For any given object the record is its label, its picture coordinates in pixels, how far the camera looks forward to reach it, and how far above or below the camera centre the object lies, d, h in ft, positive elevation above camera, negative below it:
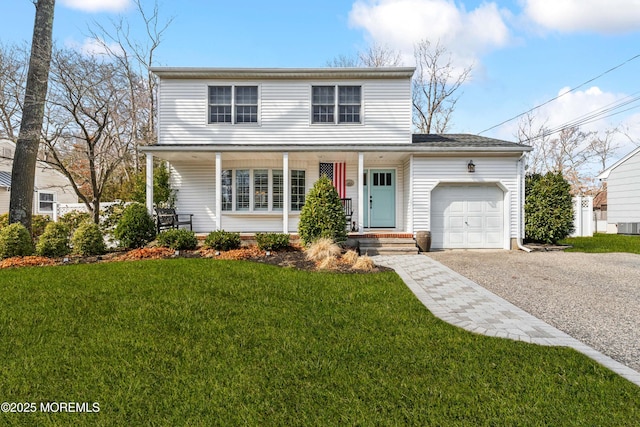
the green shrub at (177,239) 29.01 -2.06
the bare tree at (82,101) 35.83 +13.57
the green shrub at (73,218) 39.40 -0.23
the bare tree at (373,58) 76.18 +37.98
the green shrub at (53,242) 26.61 -2.15
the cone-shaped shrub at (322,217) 28.58 -0.02
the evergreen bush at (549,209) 33.78 +0.90
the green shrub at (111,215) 36.58 +0.14
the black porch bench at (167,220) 32.58 -0.37
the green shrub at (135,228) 30.10 -1.11
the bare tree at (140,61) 50.62 +25.92
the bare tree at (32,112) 30.27 +9.90
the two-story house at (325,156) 33.55 +6.57
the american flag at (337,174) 37.63 +5.03
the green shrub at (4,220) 38.33 -0.50
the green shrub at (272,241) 28.71 -2.19
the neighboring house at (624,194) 53.42 +4.11
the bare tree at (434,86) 77.30 +31.80
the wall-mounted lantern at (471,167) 33.22 +5.19
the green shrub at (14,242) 25.73 -2.08
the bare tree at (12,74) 40.29 +18.43
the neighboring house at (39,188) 51.26 +4.95
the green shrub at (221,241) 28.96 -2.19
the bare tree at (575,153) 91.81 +18.59
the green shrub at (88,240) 27.76 -2.08
